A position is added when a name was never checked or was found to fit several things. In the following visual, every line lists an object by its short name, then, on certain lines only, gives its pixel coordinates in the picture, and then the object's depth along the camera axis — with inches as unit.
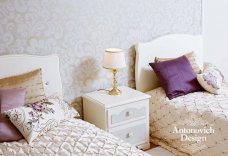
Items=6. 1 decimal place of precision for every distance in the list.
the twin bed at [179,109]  113.6
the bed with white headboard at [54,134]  88.0
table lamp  121.9
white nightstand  119.0
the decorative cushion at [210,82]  131.6
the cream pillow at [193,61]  144.6
